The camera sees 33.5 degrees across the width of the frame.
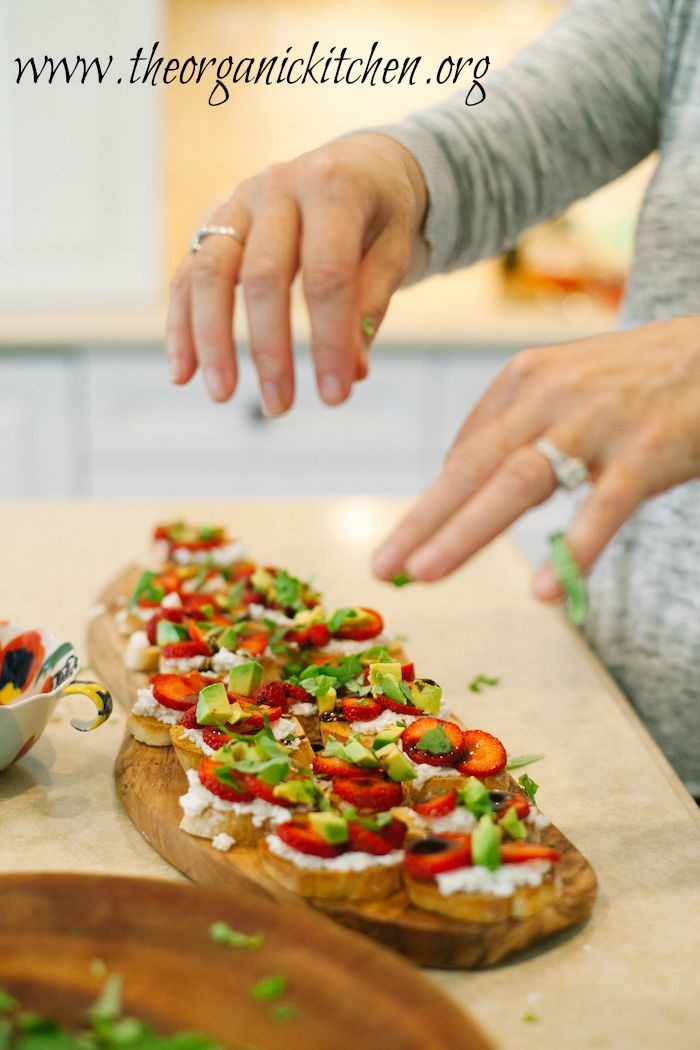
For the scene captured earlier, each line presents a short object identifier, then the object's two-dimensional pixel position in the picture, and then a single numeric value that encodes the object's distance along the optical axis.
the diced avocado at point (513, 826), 0.78
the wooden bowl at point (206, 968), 0.62
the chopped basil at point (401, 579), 0.78
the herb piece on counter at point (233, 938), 0.68
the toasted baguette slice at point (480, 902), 0.73
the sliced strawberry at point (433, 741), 0.86
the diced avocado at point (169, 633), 1.11
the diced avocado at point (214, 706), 0.89
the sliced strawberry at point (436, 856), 0.74
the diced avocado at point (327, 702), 0.98
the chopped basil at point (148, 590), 1.26
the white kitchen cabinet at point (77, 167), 2.74
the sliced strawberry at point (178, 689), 0.97
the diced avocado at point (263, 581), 1.24
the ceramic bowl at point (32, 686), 0.91
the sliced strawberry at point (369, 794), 0.81
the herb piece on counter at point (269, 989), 0.65
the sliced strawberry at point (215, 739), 0.88
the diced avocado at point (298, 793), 0.80
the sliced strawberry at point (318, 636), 1.12
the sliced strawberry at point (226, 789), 0.82
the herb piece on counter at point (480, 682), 1.18
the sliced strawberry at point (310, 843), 0.76
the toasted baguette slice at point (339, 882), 0.75
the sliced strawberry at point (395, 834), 0.77
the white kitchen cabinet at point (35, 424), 2.72
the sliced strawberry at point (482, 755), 0.86
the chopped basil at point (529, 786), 0.89
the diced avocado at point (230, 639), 1.08
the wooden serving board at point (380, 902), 0.73
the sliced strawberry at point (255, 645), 1.08
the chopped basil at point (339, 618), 1.13
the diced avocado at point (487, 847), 0.74
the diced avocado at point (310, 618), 1.15
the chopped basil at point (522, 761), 0.92
